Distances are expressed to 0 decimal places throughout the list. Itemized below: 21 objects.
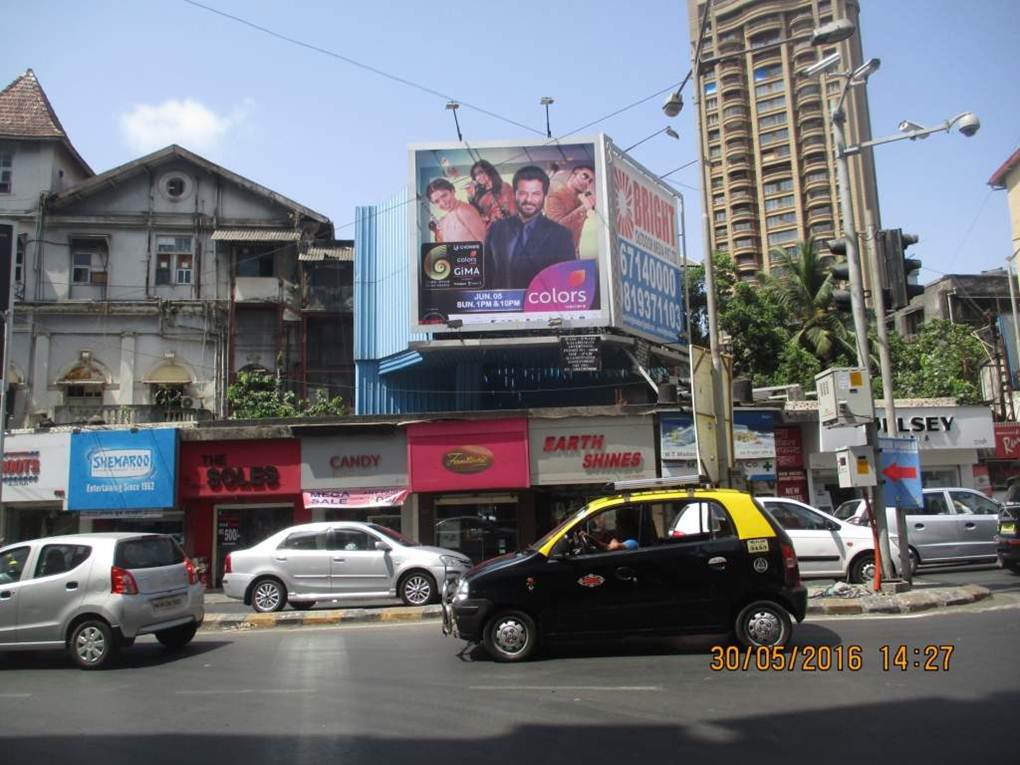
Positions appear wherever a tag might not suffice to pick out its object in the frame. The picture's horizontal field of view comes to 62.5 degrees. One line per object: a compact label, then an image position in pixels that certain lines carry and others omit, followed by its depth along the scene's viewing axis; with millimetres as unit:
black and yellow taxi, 8844
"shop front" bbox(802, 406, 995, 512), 23266
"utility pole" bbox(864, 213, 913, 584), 12336
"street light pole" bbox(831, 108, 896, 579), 13133
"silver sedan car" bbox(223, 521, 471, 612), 15039
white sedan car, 14766
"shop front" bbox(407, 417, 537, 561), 21359
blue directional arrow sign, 13578
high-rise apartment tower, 81375
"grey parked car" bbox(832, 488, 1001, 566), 16531
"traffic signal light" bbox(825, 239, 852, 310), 13383
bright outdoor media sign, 24344
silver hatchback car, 9898
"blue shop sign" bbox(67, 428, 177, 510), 21953
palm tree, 36000
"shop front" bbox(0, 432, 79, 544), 22484
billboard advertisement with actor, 23281
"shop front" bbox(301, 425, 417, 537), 21734
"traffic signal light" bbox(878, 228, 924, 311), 11992
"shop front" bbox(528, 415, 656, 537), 21406
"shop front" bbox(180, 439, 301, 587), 22109
